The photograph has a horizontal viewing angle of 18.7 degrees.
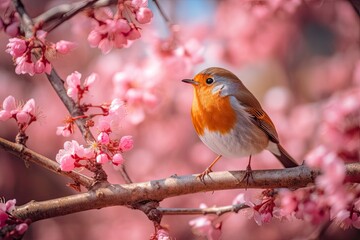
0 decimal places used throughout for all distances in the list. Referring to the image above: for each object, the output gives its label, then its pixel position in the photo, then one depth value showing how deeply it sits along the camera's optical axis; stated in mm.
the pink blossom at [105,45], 4902
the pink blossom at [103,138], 4418
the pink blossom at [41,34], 4465
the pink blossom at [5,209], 4195
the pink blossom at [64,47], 4602
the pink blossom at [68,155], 4340
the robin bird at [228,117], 6016
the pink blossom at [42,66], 4574
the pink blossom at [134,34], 4905
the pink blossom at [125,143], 4465
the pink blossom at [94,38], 4871
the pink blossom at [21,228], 4082
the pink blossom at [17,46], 4458
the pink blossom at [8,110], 4598
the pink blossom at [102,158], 4363
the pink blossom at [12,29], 4883
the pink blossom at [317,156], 3334
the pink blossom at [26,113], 4633
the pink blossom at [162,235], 4375
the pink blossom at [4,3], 5223
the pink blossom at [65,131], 4672
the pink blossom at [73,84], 4797
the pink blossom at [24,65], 4543
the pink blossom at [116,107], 4543
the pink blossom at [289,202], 4348
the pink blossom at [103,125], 4455
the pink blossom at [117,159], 4418
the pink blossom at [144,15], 4695
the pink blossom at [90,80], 4816
